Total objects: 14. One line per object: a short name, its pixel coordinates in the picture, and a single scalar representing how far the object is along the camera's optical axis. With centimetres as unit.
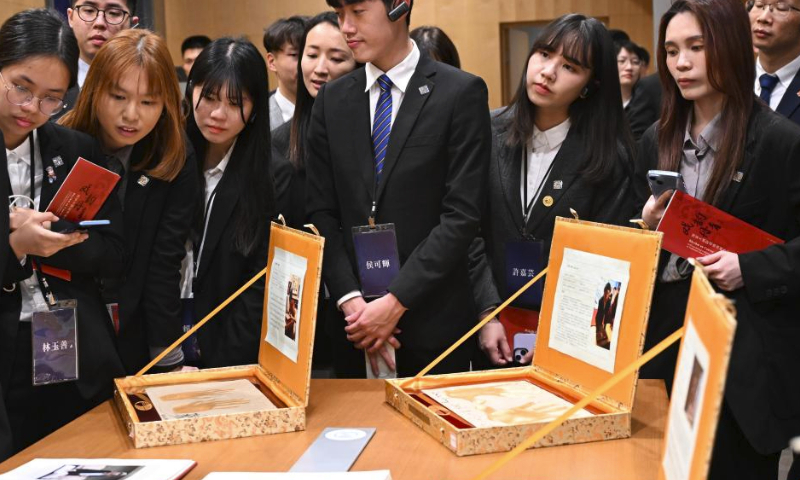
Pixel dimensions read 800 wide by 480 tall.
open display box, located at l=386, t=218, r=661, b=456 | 153
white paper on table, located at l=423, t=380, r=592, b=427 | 156
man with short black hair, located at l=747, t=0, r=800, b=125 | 324
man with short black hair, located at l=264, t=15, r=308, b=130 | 382
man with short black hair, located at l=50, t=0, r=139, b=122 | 316
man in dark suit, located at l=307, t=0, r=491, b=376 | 221
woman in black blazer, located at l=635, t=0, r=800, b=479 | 197
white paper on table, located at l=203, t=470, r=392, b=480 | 136
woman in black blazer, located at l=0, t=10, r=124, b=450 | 191
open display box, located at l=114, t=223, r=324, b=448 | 159
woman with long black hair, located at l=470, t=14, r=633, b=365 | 253
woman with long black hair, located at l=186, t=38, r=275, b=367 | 236
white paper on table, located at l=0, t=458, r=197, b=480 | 138
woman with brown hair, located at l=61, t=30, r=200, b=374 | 217
